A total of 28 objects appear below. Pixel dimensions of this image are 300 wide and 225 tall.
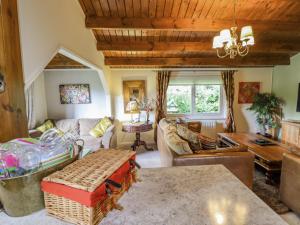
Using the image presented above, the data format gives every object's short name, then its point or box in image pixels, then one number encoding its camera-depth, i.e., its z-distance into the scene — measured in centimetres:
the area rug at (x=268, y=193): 224
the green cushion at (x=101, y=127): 427
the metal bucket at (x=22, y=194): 68
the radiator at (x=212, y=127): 528
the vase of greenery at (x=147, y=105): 505
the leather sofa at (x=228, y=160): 223
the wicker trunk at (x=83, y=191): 66
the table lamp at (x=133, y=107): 439
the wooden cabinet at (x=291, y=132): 414
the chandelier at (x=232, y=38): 213
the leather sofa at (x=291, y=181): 200
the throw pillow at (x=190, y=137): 265
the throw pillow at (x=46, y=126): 413
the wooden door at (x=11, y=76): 94
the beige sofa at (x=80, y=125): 454
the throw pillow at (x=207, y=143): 271
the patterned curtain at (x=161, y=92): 501
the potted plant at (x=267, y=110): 479
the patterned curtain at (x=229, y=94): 511
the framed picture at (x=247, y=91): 527
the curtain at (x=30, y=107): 412
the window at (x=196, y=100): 529
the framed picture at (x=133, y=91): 508
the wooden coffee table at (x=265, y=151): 271
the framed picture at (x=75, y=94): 495
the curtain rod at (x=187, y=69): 504
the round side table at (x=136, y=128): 418
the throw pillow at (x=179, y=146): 234
